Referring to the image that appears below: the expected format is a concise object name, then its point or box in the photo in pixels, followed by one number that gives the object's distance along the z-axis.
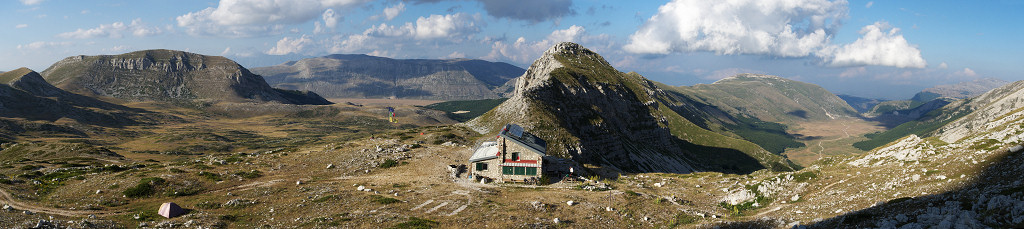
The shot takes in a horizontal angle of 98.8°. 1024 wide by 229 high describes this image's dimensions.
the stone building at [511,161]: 60.25
